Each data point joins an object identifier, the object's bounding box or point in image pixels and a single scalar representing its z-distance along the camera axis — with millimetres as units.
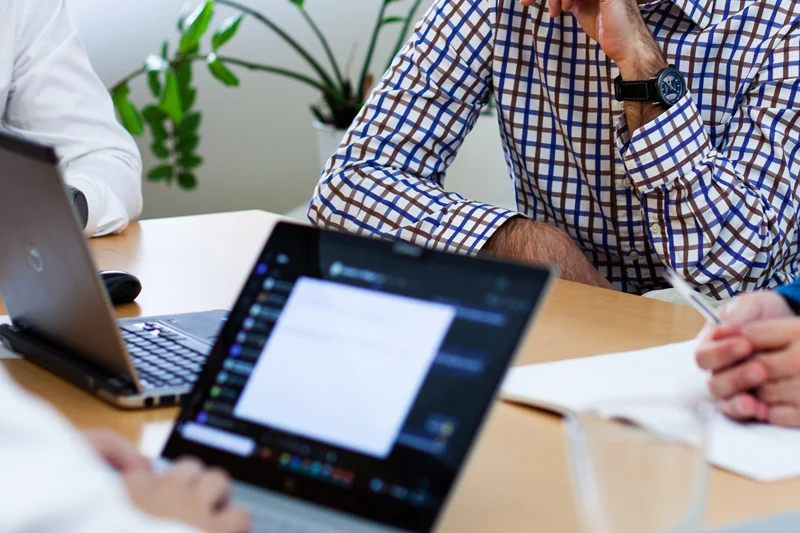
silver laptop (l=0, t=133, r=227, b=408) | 1396
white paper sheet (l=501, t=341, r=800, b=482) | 1362
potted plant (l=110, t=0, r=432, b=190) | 3987
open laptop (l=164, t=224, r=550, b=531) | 1211
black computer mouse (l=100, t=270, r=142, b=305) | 1758
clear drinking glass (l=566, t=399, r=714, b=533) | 1157
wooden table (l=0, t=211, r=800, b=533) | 1290
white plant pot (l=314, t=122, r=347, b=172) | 4387
